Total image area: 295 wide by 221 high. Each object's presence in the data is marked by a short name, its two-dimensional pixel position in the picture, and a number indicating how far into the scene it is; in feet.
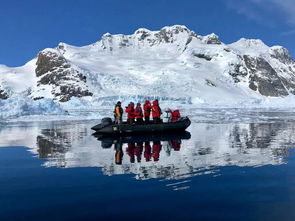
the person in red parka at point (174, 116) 46.18
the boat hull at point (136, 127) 40.85
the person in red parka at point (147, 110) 44.40
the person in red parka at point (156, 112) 43.23
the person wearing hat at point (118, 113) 41.72
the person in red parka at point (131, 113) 42.28
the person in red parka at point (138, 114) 42.87
